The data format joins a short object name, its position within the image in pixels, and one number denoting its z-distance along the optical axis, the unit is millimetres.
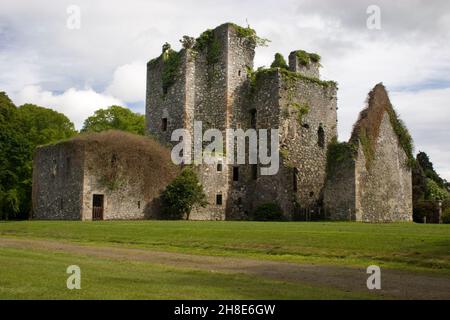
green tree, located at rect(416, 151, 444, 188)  65750
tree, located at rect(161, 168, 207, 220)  37250
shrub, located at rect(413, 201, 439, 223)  45131
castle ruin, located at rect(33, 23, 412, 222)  36219
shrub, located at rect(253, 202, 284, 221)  38656
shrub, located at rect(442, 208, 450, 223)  42031
